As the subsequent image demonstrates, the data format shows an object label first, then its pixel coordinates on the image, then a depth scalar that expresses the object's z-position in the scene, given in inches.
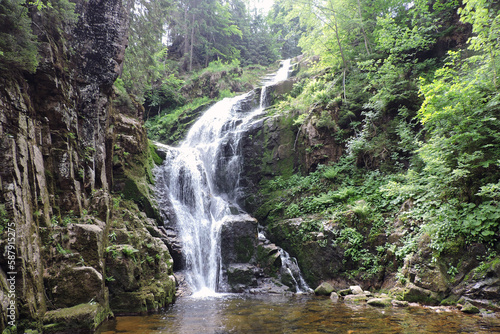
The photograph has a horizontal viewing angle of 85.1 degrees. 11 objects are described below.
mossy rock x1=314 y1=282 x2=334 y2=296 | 350.0
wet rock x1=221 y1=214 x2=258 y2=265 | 456.4
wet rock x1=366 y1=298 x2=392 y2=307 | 263.4
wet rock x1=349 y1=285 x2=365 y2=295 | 316.9
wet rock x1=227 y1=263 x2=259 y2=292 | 418.1
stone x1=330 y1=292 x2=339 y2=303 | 313.5
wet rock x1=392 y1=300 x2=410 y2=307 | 256.6
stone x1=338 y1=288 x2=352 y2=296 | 327.3
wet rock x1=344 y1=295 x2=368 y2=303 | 293.3
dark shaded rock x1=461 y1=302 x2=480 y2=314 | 210.7
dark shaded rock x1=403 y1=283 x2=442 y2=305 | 246.6
